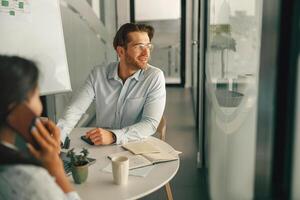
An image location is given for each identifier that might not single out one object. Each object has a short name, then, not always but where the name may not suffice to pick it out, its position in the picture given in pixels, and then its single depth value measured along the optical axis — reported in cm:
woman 72
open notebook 151
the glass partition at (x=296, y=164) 74
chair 222
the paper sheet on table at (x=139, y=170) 140
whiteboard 232
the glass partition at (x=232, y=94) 117
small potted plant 129
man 212
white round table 124
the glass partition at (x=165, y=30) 676
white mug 129
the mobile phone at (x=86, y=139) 175
